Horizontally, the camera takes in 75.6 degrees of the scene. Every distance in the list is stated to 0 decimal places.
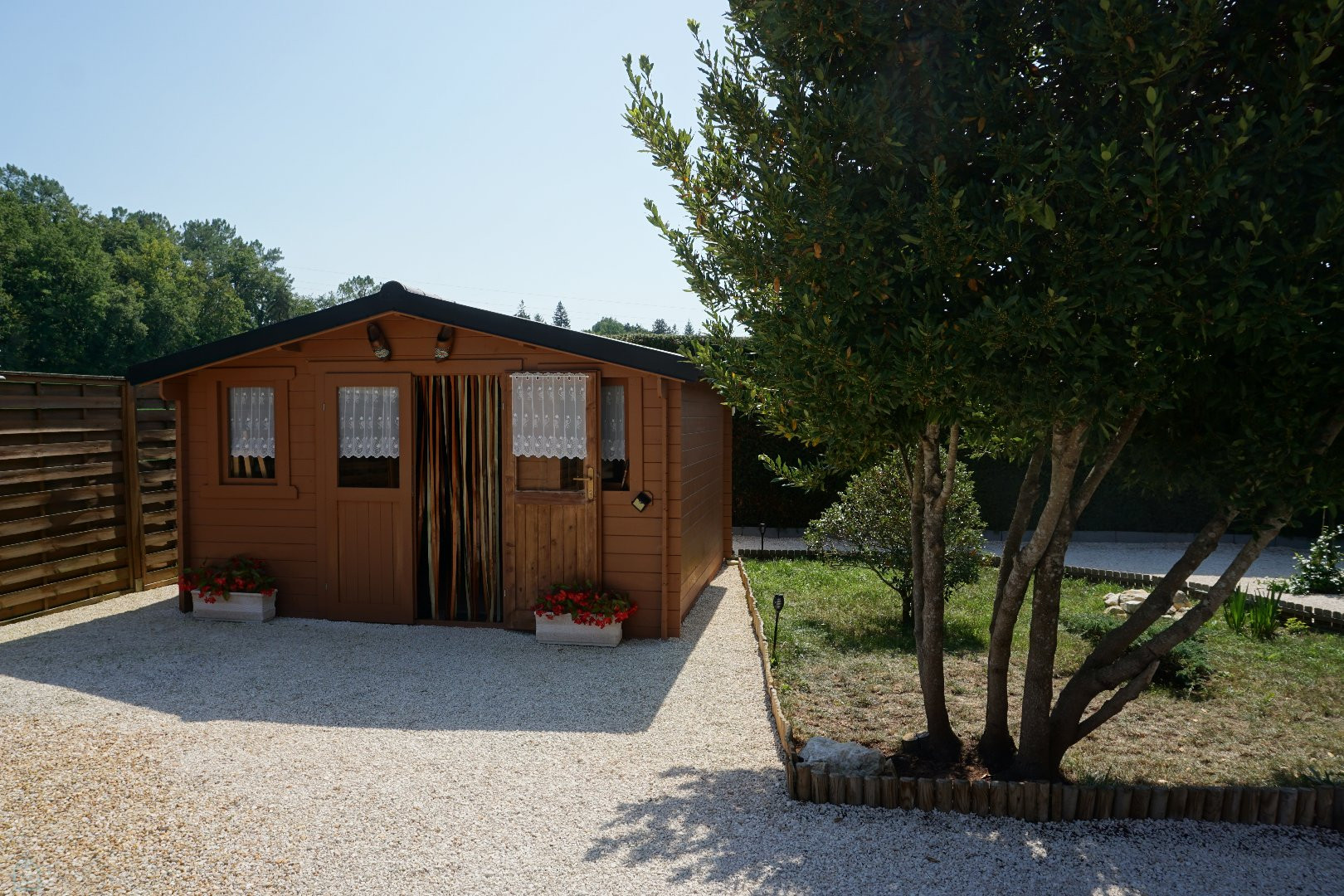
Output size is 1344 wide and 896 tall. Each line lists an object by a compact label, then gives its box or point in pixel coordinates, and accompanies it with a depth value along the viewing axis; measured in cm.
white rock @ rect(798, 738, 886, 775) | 414
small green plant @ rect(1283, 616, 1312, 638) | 714
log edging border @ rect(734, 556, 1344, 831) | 381
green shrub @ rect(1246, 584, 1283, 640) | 698
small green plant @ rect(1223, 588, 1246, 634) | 718
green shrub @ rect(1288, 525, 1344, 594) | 834
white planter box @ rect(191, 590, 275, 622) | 748
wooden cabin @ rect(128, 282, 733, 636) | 691
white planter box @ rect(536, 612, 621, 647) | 675
